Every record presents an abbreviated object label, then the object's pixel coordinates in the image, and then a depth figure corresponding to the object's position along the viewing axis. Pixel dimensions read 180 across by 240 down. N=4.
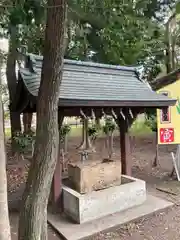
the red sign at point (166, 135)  4.58
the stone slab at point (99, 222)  3.07
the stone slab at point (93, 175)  3.64
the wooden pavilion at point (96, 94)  3.44
